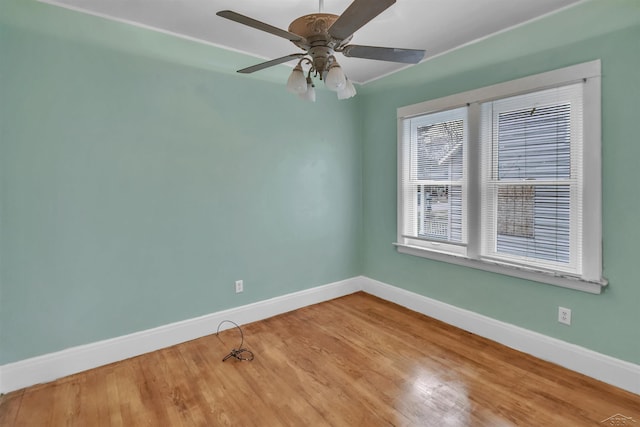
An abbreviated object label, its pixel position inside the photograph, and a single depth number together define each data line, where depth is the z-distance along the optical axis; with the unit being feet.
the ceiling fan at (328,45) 4.52
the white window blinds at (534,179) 7.63
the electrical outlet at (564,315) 7.74
